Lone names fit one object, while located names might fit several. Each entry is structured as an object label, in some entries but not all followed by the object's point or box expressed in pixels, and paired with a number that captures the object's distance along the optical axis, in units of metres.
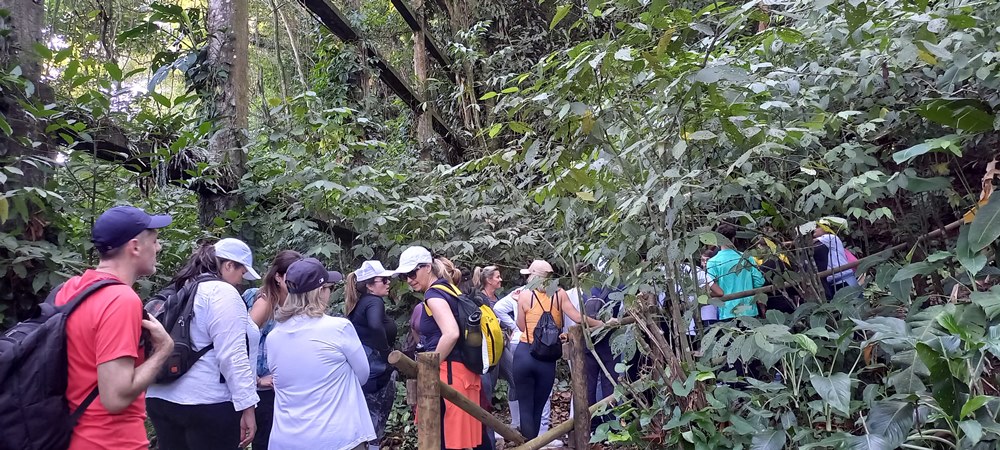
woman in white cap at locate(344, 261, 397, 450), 4.58
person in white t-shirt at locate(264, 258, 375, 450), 3.16
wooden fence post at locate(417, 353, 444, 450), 2.91
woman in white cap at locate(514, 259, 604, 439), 5.09
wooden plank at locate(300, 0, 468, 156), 7.42
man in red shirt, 2.09
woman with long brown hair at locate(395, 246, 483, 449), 4.04
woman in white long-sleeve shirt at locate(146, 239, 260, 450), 3.08
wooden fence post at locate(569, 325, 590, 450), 3.94
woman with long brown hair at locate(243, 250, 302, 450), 4.00
